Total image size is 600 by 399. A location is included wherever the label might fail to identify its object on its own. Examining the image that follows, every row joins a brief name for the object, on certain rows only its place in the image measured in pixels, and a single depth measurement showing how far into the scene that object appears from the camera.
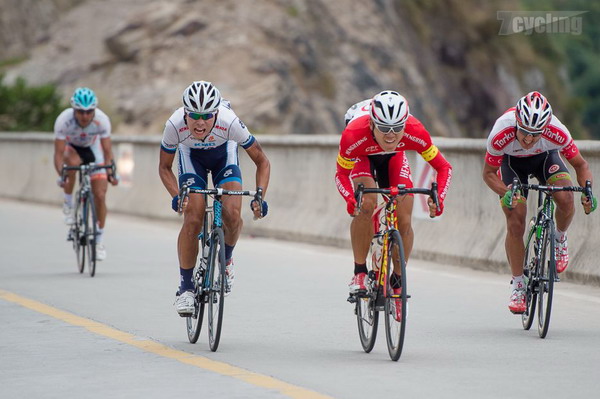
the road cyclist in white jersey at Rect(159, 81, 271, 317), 18.14
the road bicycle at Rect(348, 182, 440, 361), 16.55
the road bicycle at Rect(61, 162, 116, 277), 28.12
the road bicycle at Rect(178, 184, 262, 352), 17.39
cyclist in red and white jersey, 19.95
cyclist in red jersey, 17.20
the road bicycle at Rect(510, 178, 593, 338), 18.81
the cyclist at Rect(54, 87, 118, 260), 29.58
